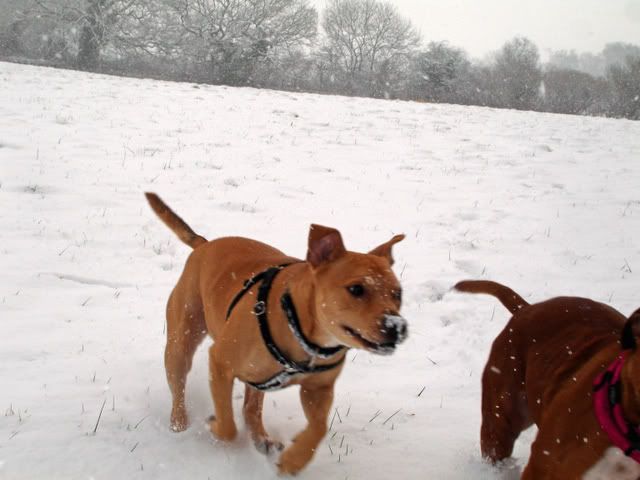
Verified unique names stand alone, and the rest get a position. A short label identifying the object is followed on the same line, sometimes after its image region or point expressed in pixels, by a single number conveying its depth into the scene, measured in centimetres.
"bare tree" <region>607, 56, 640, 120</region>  2656
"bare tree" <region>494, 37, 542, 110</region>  3447
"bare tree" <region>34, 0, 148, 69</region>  2762
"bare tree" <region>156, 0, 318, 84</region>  2830
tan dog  239
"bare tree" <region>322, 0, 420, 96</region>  5159
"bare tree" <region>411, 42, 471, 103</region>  3142
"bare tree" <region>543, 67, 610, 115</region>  2805
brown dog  195
